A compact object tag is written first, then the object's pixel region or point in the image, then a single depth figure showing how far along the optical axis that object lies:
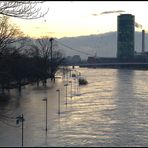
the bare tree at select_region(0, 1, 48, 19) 6.78
